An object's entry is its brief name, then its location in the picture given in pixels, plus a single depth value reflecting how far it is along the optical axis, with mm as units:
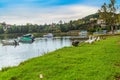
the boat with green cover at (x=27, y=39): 41626
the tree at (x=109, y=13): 31031
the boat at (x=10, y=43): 34698
